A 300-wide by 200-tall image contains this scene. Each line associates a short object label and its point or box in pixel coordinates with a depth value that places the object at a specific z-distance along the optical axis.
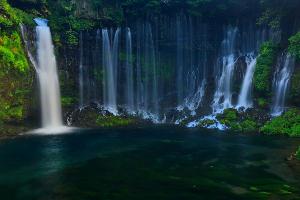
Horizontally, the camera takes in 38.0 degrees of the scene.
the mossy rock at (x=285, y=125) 31.20
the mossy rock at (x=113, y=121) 39.44
